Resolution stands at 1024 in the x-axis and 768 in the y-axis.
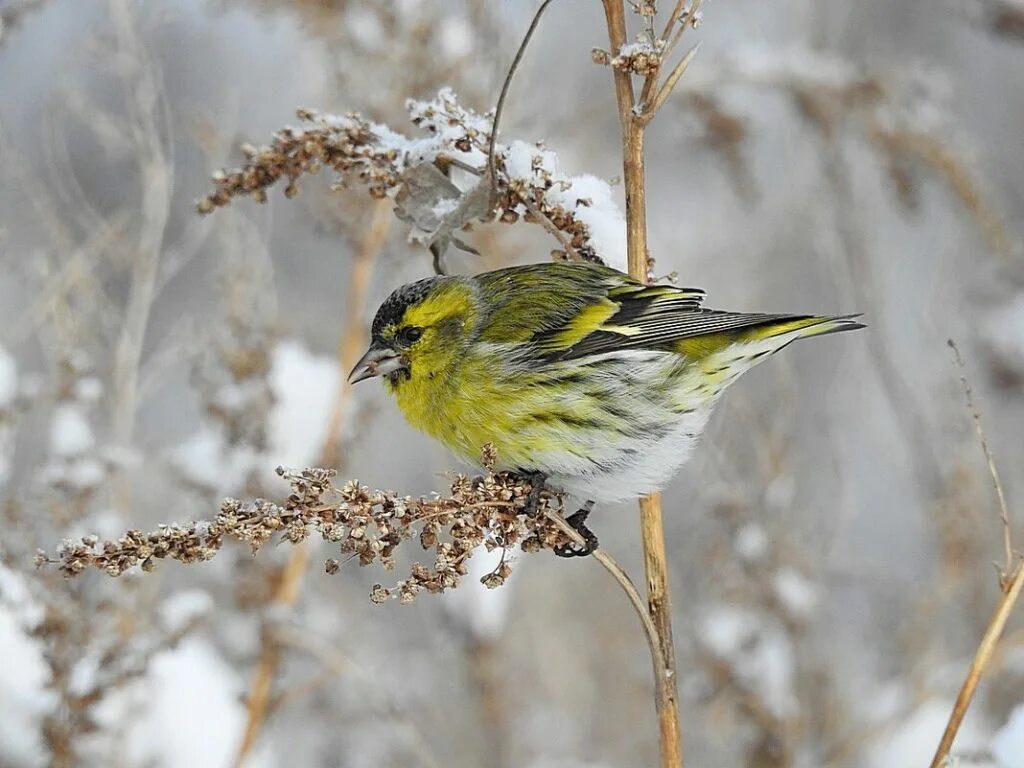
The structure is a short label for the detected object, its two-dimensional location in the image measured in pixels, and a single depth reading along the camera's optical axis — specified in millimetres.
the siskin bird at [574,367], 5734
